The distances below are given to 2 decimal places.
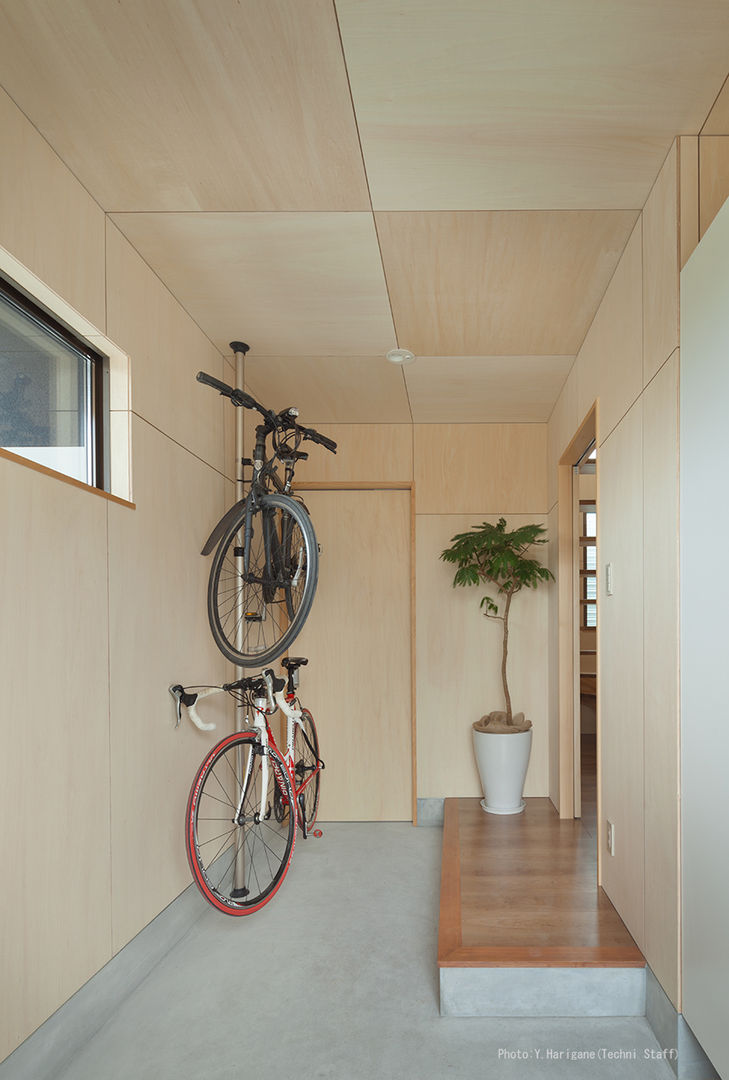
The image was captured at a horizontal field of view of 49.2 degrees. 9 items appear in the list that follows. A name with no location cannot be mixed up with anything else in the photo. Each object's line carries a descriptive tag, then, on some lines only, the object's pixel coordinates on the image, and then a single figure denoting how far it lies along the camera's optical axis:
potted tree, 4.57
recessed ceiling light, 3.84
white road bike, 3.07
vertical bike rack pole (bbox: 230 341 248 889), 3.58
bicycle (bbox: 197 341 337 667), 3.15
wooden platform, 2.61
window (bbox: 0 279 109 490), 2.11
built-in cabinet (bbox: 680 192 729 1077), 1.83
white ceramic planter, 4.56
